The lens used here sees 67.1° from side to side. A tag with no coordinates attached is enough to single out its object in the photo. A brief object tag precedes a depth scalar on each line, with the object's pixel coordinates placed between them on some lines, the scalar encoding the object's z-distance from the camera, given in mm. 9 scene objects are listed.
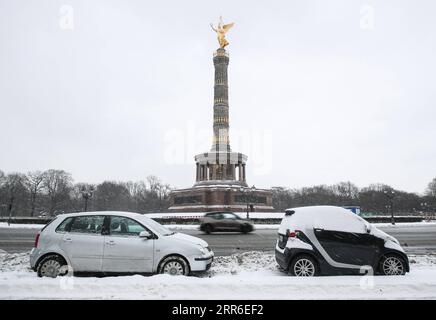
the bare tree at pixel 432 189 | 105325
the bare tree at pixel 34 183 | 80319
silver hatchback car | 7223
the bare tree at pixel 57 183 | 81244
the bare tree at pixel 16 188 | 78312
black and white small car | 7262
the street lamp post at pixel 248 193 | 48531
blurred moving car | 21234
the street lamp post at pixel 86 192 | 29972
